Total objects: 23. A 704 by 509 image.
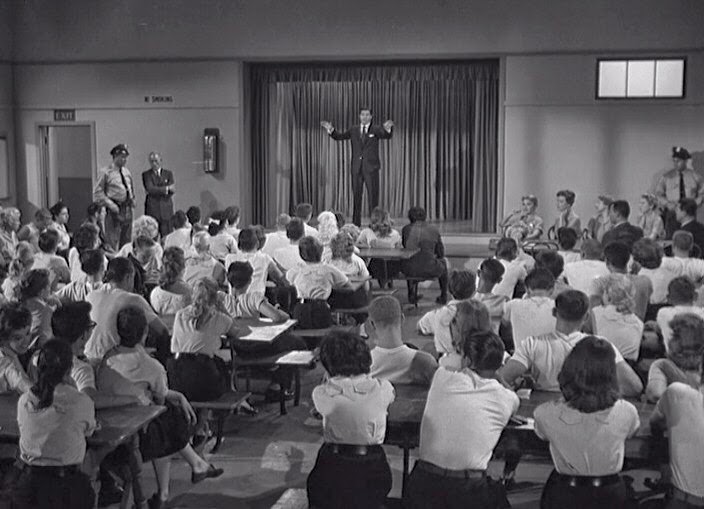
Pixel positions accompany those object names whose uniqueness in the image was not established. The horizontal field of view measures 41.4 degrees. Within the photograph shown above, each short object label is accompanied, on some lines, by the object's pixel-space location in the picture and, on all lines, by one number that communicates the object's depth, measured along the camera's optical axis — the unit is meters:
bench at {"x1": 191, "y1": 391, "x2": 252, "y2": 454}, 5.25
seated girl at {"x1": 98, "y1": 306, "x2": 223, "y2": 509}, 4.38
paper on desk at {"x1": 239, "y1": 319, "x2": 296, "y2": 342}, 5.52
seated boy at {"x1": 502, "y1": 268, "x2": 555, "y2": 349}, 5.28
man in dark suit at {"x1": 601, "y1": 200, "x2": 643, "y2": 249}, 8.27
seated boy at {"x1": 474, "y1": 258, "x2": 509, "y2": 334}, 5.86
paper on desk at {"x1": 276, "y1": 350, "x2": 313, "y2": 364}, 5.98
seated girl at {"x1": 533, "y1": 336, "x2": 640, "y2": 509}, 3.49
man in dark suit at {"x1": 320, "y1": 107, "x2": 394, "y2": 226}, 13.30
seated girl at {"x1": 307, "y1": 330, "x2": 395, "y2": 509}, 3.75
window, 12.56
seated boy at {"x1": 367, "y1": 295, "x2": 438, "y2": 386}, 4.45
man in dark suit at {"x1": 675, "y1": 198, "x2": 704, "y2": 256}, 9.24
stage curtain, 13.95
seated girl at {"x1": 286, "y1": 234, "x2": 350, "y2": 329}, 6.83
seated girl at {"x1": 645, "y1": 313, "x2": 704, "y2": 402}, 3.82
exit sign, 14.27
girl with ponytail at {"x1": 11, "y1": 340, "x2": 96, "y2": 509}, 3.67
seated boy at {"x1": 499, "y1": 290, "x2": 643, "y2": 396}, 4.44
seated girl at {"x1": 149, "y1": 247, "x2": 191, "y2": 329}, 6.28
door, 15.66
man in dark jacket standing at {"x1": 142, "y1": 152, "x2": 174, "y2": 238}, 12.50
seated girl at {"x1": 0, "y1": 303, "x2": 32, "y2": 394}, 4.23
